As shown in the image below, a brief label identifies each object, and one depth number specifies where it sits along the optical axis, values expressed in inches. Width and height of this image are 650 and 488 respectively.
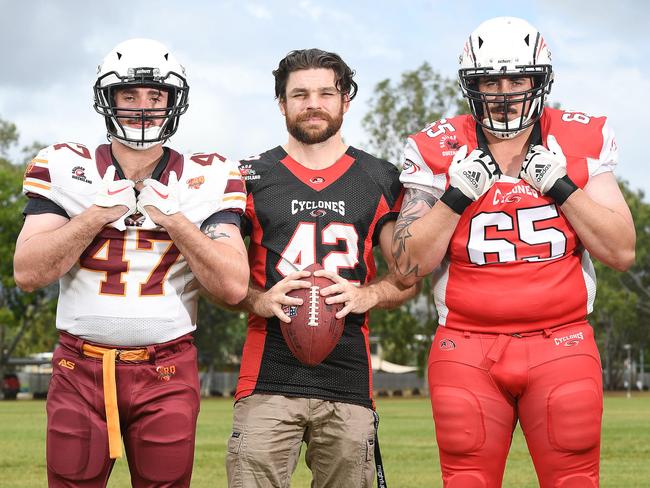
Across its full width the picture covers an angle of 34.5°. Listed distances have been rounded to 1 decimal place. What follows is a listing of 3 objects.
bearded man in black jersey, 202.5
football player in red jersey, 183.5
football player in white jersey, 182.1
